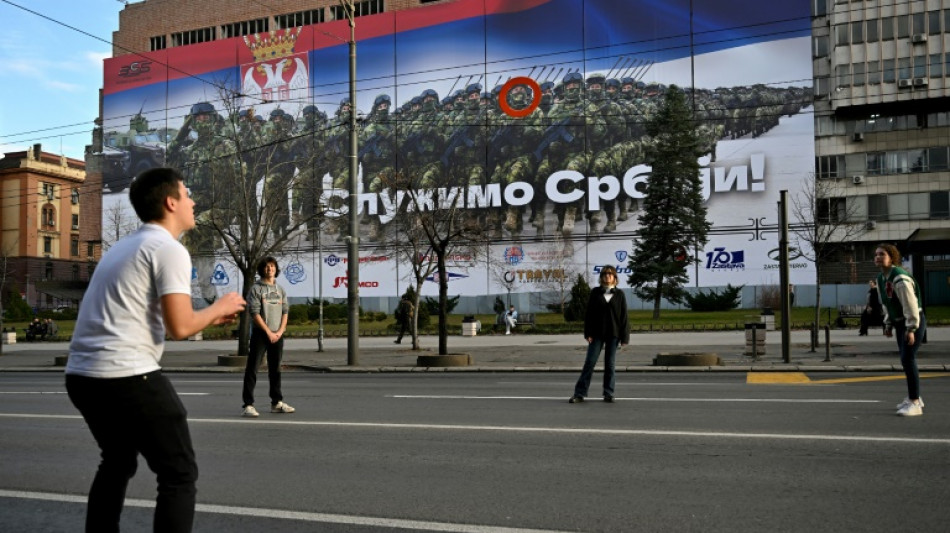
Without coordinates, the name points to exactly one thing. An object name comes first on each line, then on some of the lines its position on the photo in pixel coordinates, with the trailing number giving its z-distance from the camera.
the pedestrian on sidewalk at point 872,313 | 23.84
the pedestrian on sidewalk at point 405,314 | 32.69
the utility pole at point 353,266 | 20.16
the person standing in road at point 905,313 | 9.01
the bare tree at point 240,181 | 24.15
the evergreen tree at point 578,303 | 44.25
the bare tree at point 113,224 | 75.12
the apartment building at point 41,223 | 95.06
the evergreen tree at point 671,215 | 55.31
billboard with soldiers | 59.88
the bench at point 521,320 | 41.78
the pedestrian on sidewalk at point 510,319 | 39.16
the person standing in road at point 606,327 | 10.92
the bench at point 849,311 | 39.06
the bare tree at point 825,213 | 53.42
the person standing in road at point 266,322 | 9.88
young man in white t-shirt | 3.39
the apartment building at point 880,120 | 57.72
